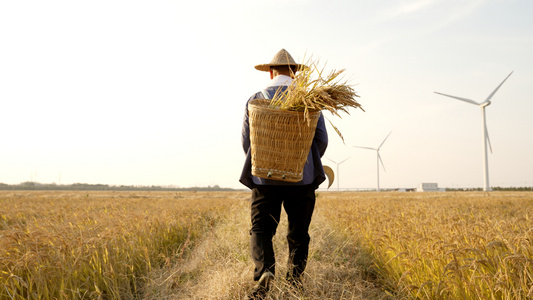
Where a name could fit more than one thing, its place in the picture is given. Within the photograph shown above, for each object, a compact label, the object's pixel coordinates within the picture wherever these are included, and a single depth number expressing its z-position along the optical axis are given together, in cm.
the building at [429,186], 9975
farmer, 409
